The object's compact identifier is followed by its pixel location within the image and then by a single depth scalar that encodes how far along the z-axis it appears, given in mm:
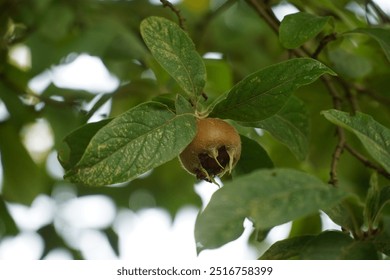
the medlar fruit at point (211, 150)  833
